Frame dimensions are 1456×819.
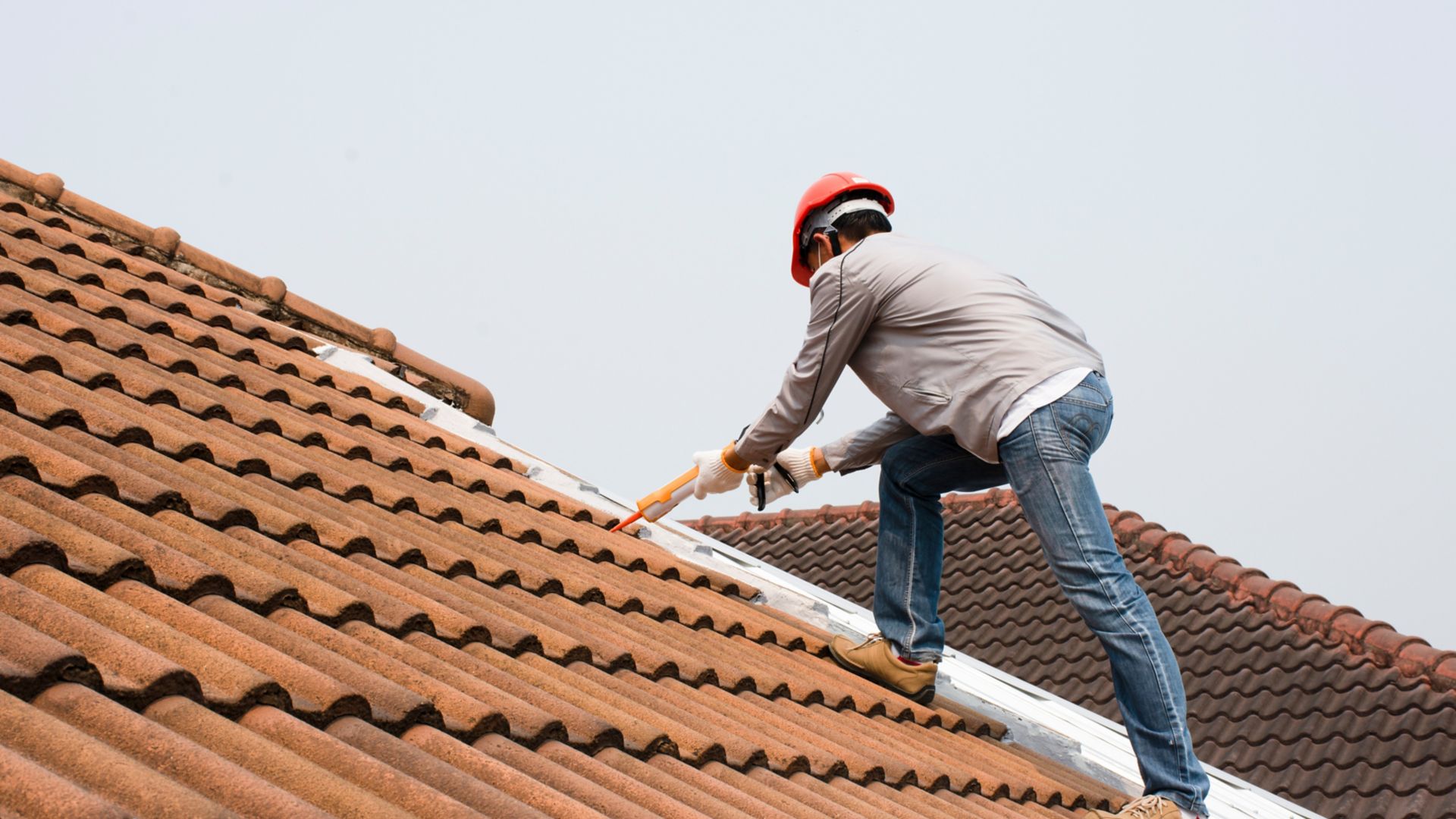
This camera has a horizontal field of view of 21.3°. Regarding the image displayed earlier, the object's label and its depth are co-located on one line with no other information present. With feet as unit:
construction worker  27.81
